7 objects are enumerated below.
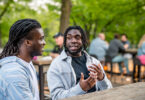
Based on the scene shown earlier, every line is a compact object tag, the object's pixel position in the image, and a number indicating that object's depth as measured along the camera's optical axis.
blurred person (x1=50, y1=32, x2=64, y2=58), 5.53
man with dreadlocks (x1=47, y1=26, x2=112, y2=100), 2.09
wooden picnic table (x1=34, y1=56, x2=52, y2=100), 3.87
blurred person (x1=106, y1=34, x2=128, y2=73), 8.30
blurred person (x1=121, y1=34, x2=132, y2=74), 9.29
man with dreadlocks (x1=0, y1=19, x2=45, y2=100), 1.24
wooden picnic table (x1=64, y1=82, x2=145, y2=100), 1.66
